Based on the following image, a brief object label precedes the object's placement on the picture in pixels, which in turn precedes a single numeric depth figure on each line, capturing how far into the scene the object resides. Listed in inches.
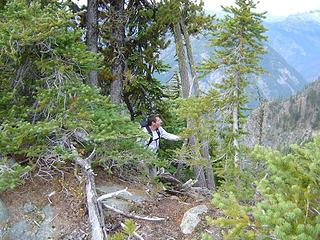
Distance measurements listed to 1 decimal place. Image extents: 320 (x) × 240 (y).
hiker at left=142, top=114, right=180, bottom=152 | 300.8
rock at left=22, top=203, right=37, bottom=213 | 242.3
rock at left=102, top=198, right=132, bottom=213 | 252.7
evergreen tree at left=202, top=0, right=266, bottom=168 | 330.6
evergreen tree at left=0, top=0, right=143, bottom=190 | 231.6
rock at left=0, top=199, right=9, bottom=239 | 226.2
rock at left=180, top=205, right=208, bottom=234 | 238.9
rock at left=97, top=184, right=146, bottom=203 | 265.4
